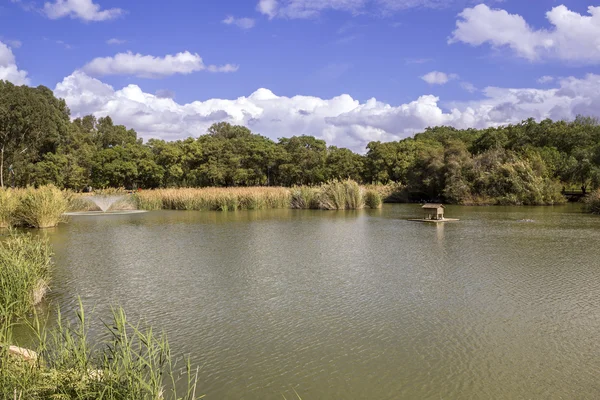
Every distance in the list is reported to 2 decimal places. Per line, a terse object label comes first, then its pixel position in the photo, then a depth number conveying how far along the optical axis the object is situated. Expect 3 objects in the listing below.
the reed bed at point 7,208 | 17.53
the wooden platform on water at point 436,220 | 19.59
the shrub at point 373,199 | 28.83
